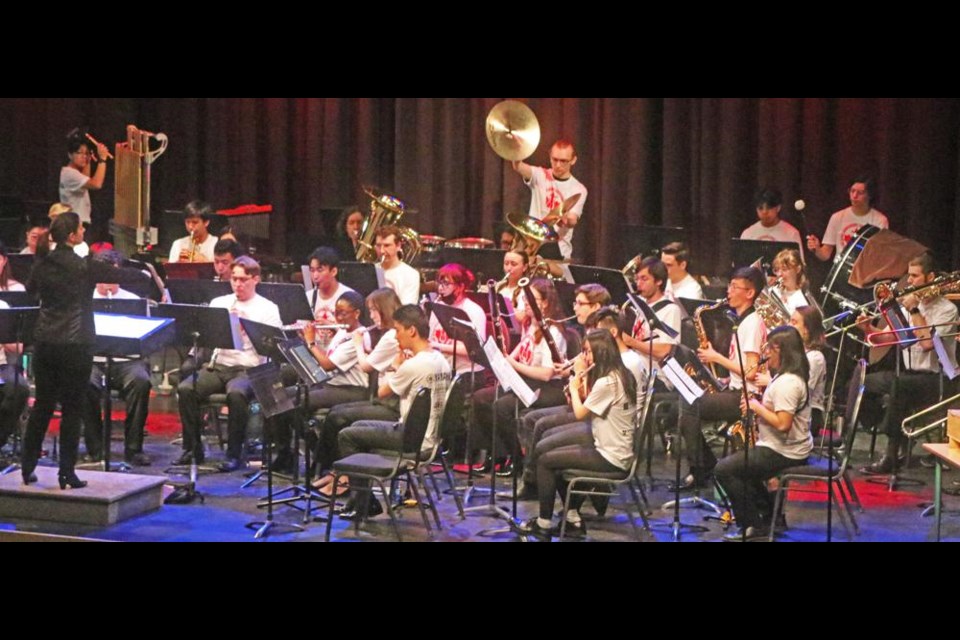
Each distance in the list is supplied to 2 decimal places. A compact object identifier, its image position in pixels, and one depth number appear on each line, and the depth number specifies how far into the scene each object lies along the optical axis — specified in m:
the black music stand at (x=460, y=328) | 15.31
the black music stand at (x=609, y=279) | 17.02
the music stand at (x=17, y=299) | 17.20
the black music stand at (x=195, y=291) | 18.17
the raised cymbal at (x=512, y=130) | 23.66
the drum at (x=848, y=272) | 19.16
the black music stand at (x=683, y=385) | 13.97
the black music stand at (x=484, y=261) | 19.91
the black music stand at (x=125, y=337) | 16.02
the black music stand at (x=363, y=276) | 18.92
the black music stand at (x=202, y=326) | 16.45
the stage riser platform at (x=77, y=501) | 15.02
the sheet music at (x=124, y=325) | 16.11
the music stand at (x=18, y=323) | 16.14
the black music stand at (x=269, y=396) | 15.02
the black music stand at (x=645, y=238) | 20.41
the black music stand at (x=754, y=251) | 18.77
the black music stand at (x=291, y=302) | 17.27
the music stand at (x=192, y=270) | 20.33
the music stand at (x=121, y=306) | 18.09
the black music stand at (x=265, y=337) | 15.45
